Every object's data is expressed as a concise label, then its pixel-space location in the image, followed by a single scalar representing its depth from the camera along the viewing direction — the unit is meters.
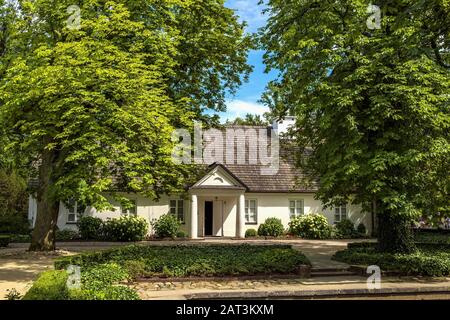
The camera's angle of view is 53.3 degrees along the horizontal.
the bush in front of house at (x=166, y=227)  29.42
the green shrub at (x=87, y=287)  8.38
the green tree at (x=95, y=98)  13.51
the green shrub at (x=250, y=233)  31.17
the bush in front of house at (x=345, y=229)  32.16
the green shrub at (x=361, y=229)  32.89
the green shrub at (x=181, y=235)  29.80
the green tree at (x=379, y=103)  13.97
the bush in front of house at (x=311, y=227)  31.31
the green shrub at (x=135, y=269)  13.41
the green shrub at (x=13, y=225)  29.28
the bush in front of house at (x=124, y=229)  28.17
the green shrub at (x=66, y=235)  27.49
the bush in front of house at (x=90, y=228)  28.23
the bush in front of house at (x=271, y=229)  31.50
